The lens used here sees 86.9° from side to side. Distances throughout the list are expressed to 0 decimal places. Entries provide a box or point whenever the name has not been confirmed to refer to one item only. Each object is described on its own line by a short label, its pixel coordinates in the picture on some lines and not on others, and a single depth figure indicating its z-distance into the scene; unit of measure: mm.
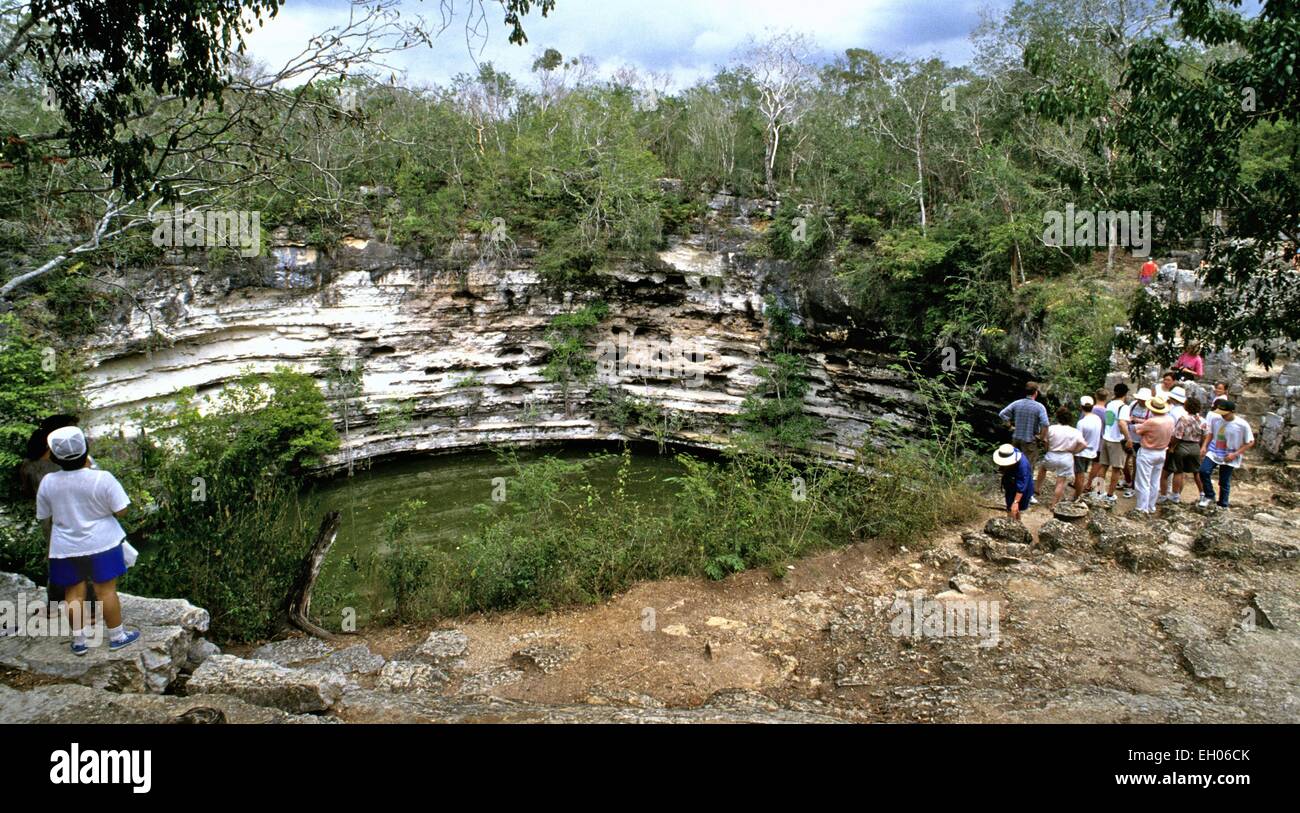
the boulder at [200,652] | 4609
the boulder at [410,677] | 4785
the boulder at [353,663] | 5055
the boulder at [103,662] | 3945
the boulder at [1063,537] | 6203
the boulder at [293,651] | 5305
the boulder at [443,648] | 5293
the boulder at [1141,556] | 5723
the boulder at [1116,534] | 5984
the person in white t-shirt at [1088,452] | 7406
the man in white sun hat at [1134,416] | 7170
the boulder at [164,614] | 4613
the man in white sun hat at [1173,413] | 7086
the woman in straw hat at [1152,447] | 6672
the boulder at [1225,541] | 5723
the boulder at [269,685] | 3809
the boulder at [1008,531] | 6387
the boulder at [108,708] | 3330
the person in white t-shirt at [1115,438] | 7351
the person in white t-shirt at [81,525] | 3846
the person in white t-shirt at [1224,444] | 6816
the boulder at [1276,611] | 4676
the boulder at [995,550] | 6055
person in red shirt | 10375
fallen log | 6045
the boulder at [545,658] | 5082
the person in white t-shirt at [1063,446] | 7289
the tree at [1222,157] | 3926
